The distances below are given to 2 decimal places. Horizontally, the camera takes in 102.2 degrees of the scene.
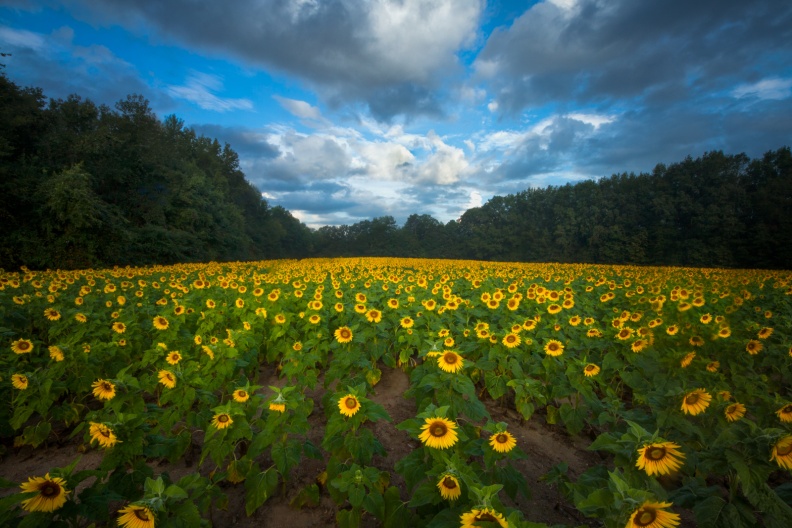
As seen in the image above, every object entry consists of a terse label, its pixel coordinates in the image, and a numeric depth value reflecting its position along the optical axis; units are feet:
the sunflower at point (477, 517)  5.35
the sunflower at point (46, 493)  5.61
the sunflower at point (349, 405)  9.13
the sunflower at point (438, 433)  7.81
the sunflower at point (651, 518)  5.06
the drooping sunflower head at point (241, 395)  9.76
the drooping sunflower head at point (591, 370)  12.94
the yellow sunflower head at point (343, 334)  14.40
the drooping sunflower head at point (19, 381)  11.45
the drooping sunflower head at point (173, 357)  13.09
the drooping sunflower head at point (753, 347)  13.92
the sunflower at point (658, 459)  6.28
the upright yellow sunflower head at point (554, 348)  14.41
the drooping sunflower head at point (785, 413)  7.43
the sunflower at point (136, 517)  5.91
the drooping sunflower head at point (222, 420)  9.20
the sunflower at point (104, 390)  9.95
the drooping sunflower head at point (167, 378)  11.20
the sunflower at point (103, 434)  7.46
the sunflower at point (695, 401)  8.02
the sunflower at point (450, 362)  10.77
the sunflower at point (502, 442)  8.03
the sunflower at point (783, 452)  5.65
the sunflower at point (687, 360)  12.87
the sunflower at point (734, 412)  8.38
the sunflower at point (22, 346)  13.58
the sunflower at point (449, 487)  6.47
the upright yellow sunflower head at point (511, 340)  14.62
